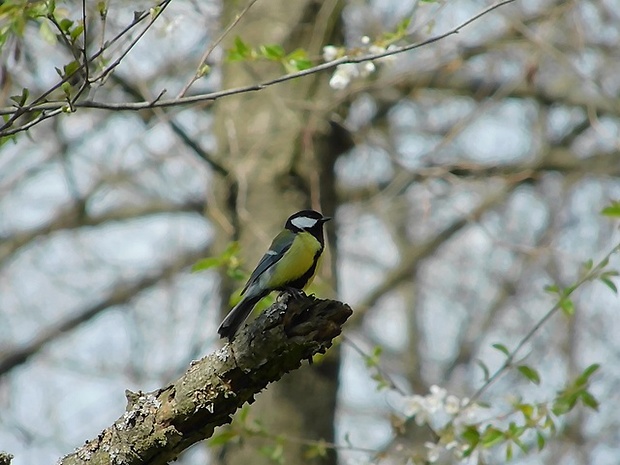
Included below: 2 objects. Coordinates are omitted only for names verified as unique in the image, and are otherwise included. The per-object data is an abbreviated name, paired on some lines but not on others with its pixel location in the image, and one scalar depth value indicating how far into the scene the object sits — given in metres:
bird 7.32
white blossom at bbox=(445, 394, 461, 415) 8.67
